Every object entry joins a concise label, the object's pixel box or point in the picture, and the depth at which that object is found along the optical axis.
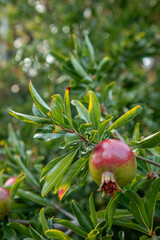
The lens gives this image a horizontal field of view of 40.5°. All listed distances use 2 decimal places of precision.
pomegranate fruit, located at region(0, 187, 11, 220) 0.85
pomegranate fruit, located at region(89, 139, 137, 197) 0.53
